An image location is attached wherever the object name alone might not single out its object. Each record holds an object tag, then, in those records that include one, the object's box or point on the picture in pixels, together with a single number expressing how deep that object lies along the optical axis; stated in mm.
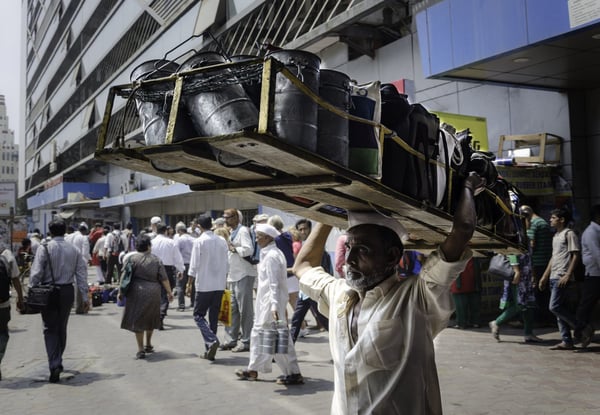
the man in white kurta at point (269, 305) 6398
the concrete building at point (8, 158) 137475
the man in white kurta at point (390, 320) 2283
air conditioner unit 30859
